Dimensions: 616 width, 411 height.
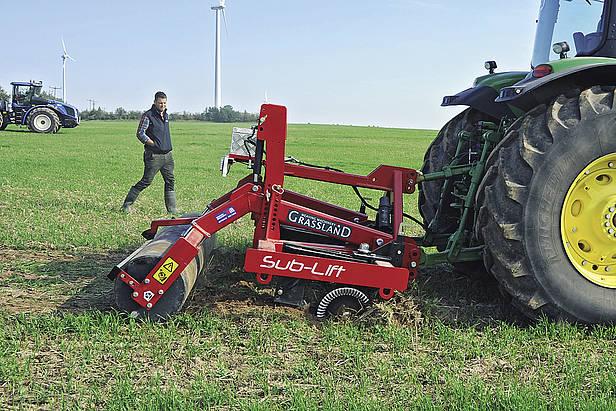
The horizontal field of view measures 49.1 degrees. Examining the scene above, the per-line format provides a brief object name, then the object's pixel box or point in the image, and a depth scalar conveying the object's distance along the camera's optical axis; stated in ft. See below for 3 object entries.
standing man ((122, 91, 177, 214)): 33.96
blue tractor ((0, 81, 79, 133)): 117.39
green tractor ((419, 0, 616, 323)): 14.64
